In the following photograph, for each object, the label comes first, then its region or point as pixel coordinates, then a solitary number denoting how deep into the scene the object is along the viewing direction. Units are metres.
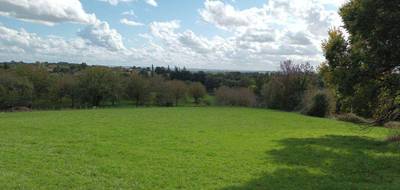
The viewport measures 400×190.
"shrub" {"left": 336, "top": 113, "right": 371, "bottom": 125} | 44.65
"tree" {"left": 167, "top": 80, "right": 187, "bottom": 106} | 99.88
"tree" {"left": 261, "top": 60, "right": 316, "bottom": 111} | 73.50
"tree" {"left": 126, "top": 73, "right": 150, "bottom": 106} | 95.25
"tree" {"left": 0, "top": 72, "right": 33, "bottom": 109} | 75.25
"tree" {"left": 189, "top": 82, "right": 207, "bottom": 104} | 107.94
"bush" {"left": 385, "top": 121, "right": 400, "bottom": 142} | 24.04
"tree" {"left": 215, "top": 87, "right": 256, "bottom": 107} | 88.56
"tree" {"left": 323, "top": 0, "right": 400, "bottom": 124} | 17.62
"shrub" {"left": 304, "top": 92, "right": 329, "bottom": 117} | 60.75
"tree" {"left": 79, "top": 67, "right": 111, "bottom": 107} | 87.62
